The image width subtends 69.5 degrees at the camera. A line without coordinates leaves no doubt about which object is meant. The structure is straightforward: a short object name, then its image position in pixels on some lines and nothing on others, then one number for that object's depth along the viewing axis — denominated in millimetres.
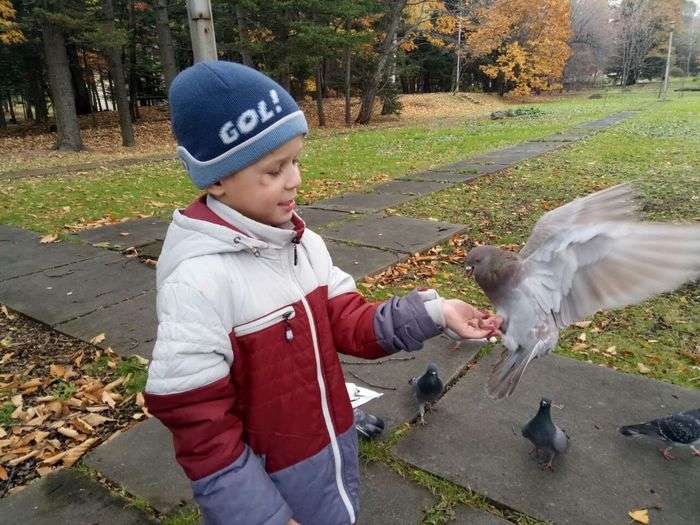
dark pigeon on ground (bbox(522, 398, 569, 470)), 2375
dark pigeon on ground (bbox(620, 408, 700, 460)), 2387
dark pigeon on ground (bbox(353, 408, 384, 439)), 2555
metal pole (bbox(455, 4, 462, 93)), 36103
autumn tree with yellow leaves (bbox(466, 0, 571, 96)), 38375
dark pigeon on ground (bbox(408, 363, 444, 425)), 2746
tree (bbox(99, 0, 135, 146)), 15078
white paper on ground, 2920
